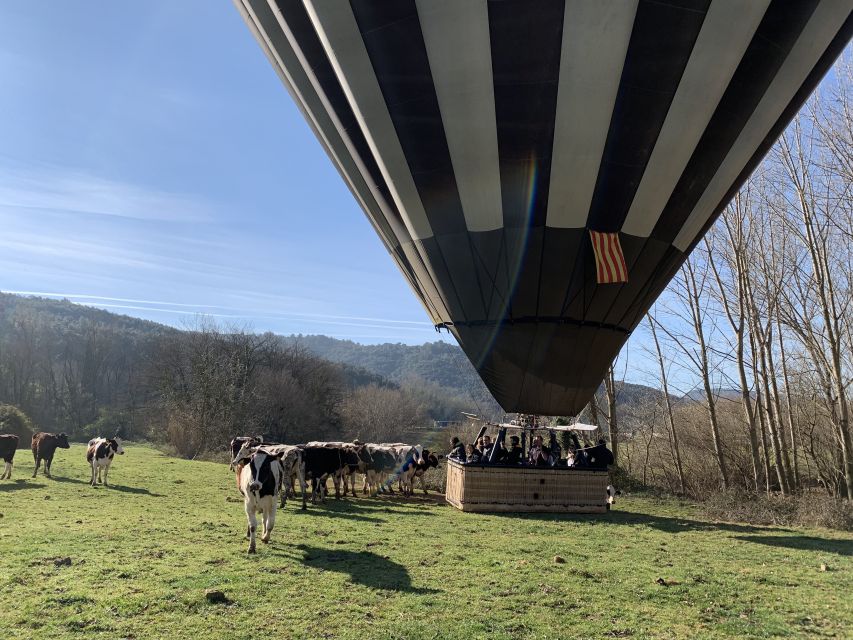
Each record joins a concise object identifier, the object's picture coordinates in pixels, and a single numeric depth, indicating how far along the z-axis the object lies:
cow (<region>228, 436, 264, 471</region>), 17.55
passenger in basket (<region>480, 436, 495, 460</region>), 14.33
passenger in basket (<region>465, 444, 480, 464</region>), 13.92
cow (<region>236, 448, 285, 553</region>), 7.59
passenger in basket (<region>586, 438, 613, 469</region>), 13.98
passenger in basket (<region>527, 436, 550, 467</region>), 13.93
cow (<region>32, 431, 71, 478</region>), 15.17
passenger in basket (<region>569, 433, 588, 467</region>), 14.12
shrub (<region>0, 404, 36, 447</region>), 30.02
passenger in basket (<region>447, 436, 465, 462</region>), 14.57
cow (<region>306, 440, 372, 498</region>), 14.28
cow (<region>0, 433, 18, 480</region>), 14.16
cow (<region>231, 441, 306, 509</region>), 12.45
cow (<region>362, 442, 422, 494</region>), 15.74
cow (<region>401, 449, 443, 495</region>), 15.73
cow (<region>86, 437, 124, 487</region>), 13.82
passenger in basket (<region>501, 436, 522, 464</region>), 14.19
